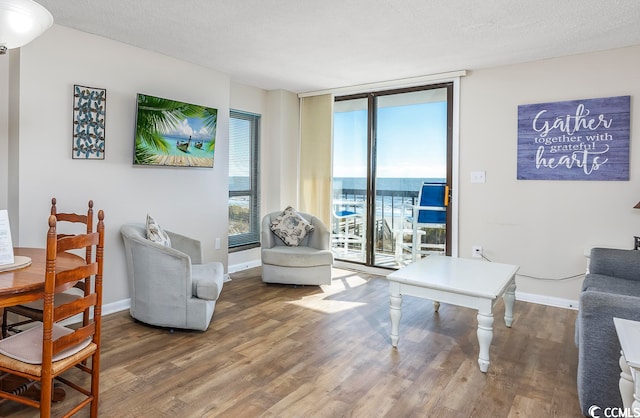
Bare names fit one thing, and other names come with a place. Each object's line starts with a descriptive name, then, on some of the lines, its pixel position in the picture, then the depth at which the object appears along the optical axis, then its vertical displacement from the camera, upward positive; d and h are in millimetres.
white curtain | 5363 +687
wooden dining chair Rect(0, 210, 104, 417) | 1637 -630
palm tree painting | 3607 +685
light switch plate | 4230 +314
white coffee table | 2471 -537
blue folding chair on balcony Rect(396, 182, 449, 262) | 4574 -174
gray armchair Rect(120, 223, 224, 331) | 3031 -659
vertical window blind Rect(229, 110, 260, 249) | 5070 +308
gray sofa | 1832 -665
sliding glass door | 4586 +387
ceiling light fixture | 1694 +807
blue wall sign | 3523 +632
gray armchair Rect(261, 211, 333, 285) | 4285 -659
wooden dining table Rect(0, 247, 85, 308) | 1688 -358
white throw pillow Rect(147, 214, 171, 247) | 3246 -260
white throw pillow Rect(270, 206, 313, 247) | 4637 -283
